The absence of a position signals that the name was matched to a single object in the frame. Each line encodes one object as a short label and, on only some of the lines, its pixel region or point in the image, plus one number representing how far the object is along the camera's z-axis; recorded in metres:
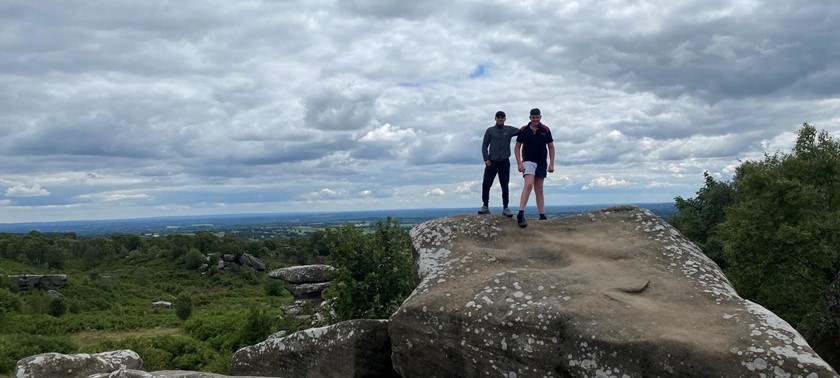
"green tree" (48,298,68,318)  60.75
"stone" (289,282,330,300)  41.34
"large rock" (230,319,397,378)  14.07
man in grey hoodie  17.05
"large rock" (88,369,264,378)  9.77
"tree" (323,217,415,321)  19.61
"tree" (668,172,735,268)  46.81
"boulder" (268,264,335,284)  41.50
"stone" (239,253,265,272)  94.56
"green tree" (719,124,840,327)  25.83
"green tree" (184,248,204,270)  91.00
